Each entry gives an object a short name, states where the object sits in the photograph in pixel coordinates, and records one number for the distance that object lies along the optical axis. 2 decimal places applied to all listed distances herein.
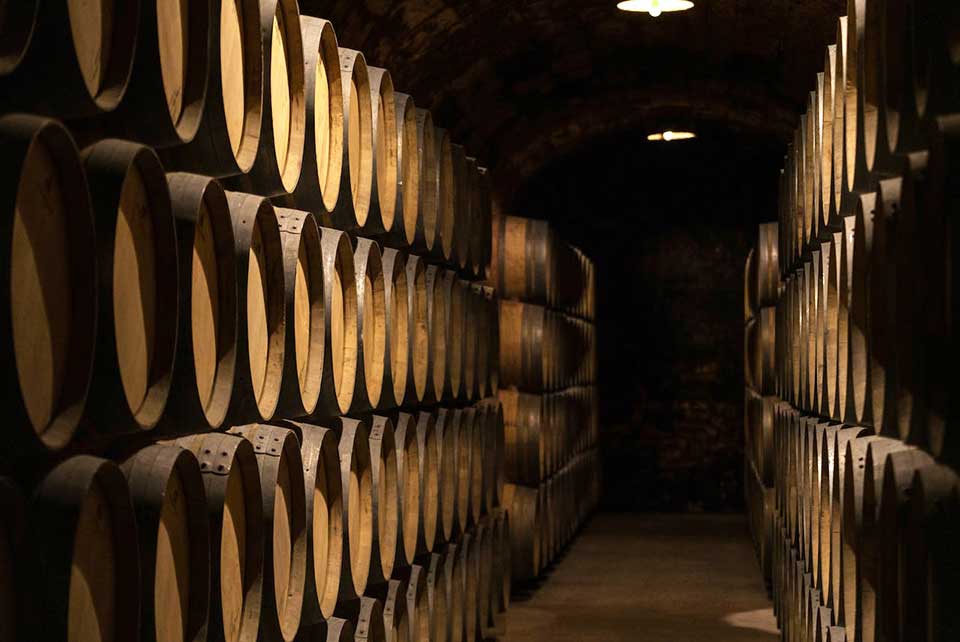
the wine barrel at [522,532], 10.29
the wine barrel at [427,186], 5.89
